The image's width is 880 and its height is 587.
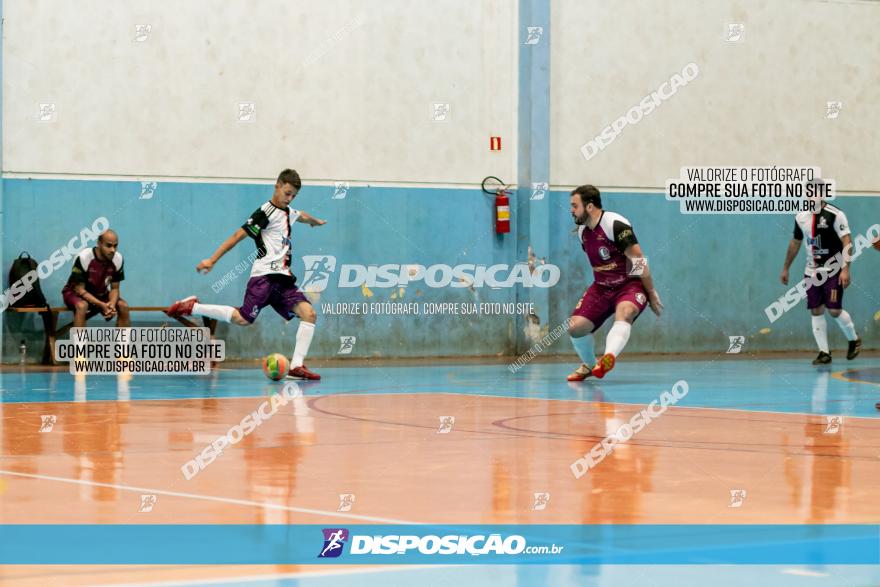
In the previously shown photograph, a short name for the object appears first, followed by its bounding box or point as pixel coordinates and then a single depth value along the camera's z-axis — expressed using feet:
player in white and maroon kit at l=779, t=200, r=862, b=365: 64.75
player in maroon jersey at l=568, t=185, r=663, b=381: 49.98
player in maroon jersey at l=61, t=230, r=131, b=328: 59.36
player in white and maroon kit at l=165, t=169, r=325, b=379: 51.04
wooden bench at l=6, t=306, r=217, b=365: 60.85
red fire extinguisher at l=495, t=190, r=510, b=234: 71.31
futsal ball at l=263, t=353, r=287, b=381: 50.08
